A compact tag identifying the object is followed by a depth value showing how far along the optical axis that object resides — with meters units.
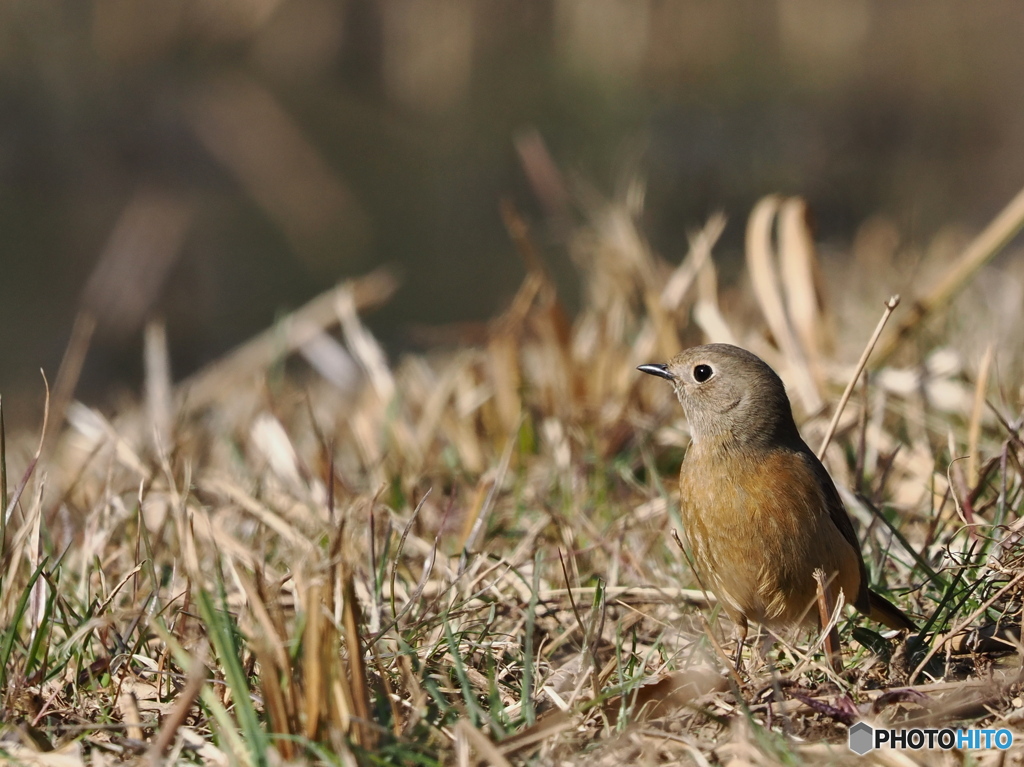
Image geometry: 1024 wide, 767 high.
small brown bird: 5.71
